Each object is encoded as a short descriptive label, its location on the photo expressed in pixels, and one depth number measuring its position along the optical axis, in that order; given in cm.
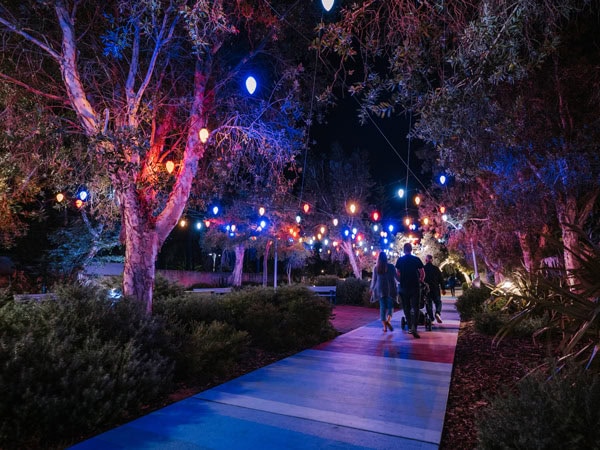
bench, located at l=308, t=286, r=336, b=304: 1825
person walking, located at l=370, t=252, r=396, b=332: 968
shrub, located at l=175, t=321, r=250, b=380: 562
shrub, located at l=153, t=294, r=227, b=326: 758
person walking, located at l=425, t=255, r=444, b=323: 1130
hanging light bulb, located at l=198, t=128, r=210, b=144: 818
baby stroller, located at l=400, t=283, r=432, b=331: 1032
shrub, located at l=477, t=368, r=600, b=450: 277
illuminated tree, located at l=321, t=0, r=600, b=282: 543
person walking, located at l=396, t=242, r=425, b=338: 924
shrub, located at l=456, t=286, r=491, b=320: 1281
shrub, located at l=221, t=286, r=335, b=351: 784
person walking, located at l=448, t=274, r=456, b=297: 3158
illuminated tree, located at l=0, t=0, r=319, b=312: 718
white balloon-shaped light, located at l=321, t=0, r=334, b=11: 521
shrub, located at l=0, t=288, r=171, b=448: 364
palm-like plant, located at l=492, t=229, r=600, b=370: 364
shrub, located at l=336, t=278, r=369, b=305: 1943
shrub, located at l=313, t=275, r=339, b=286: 2317
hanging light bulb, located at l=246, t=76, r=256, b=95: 787
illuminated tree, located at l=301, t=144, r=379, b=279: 3125
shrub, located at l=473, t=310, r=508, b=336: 909
